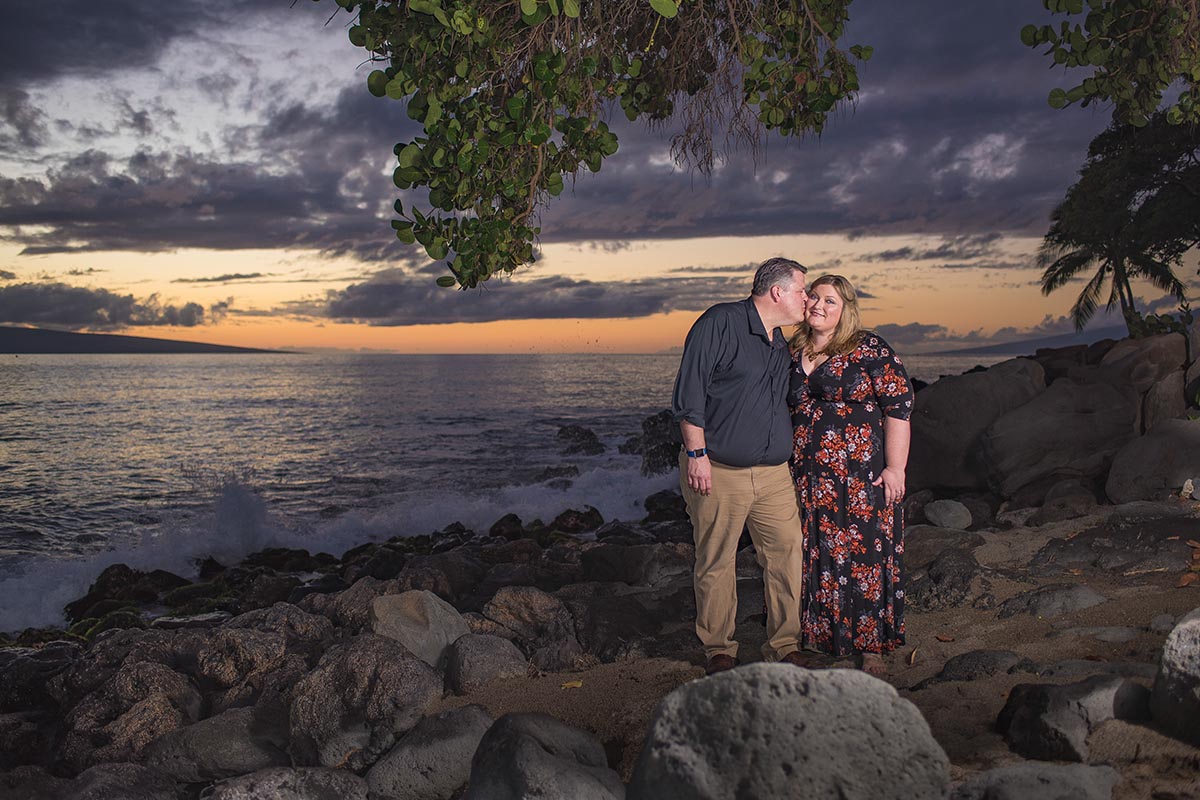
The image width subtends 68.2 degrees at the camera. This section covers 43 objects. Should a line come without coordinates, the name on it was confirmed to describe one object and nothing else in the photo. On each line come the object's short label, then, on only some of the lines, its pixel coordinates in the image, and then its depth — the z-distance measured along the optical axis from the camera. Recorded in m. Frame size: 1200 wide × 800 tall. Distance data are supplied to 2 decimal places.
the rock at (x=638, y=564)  9.50
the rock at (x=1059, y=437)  10.84
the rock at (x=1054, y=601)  6.46
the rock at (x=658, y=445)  26.08
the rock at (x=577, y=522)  17.50
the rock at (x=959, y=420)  11.70
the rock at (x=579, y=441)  31.98
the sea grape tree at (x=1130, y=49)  7.64
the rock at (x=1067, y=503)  9.52
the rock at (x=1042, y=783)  3.43
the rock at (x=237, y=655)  7.02
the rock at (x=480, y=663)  6.25
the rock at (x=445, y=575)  9.41
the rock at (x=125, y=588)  13.14
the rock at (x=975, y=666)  5.25
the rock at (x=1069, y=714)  4.00
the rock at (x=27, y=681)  7.56
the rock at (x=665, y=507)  18.03
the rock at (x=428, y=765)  4.89
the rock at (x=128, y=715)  6.15
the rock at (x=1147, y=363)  11.93
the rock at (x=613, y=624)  6.72
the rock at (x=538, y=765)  4.02
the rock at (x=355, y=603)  8.19
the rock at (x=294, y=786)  4.83
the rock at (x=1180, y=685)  3.85
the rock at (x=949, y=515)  9.94
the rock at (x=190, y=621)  10.70
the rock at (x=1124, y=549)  7.29
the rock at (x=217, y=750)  5.82
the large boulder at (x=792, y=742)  3.13
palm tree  25.91
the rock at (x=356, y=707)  5.61
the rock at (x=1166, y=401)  11.24
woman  5.57
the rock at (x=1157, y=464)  9.08
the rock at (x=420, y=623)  6.72
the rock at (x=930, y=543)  8.17
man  5.38
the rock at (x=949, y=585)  6.93
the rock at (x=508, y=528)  17.11
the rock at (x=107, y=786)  5.20
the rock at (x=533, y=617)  7.04
